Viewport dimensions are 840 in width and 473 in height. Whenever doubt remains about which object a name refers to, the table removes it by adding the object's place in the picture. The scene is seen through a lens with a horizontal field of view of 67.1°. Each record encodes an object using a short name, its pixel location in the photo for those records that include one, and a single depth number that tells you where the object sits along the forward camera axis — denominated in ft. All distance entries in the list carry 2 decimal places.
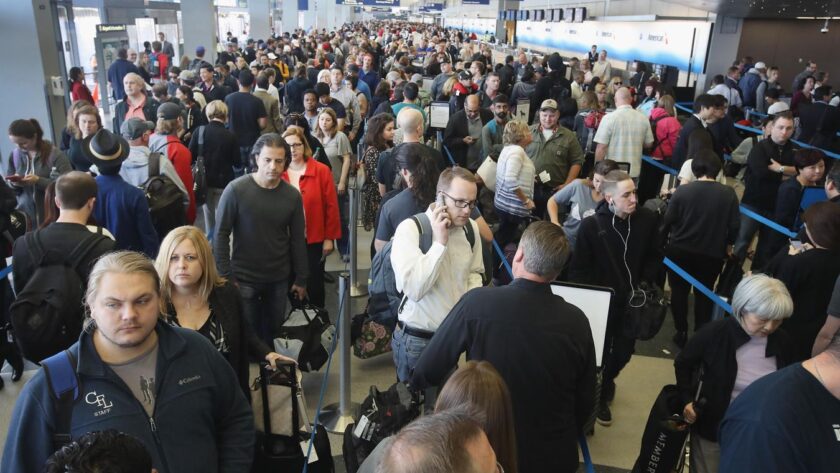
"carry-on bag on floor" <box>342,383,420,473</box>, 8.19
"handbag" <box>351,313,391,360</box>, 14.62
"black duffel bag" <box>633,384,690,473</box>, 10.57
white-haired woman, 9.90
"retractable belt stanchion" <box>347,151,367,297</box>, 19.66
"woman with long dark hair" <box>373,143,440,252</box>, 13.08
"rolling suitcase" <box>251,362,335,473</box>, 8.87
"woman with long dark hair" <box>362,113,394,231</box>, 19.98
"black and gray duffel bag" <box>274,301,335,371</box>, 12.76
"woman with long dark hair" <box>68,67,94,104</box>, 30.76
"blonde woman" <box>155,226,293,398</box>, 9.30
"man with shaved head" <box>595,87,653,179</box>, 23.21
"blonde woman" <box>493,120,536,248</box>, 17.75
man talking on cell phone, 9.94
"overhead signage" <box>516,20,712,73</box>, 58.39
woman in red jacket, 15.99
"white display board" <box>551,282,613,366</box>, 10.53
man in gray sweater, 13.17
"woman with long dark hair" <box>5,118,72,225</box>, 16.79
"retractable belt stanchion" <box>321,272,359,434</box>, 12.41
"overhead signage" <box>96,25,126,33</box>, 45.33
